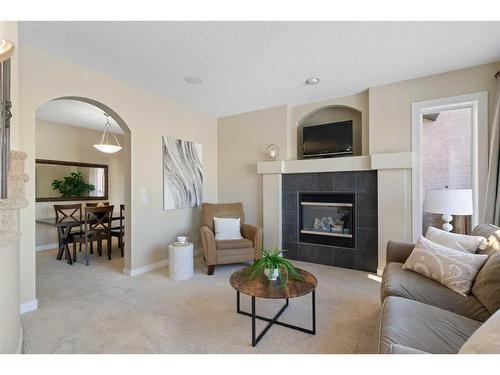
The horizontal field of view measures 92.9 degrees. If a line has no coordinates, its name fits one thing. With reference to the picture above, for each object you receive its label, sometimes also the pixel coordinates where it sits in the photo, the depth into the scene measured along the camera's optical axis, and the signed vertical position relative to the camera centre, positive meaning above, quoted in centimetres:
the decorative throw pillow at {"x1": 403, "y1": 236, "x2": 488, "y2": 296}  161 -57
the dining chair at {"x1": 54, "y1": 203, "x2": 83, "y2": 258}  375 -53
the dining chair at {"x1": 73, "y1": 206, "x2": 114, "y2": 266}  369 -67
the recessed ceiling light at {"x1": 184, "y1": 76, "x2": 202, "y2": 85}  296 +136
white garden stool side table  298 -95
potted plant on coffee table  194 -67
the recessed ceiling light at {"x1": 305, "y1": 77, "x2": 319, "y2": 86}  302 +136
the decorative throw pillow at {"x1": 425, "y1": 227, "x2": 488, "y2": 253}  182 -44
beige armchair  314 -82
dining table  364 -67
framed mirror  464 +13
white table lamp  228 -16
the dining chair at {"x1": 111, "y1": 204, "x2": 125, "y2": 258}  416 -80
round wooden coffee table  170 -77
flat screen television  357 +72
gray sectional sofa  92 -70
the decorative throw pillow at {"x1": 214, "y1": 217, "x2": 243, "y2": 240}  351 -63
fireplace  331 -52
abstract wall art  364 +21
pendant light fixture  431 +105
